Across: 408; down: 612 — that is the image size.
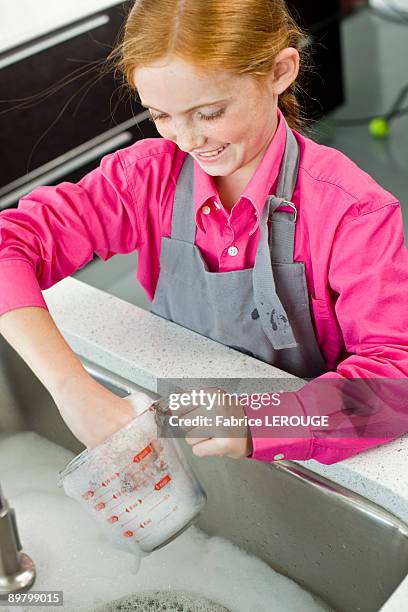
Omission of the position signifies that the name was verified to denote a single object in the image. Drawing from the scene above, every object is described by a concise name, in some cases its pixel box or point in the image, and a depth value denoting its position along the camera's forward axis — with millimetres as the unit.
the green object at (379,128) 3350
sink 1034
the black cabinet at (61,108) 2234
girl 1033
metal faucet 918
